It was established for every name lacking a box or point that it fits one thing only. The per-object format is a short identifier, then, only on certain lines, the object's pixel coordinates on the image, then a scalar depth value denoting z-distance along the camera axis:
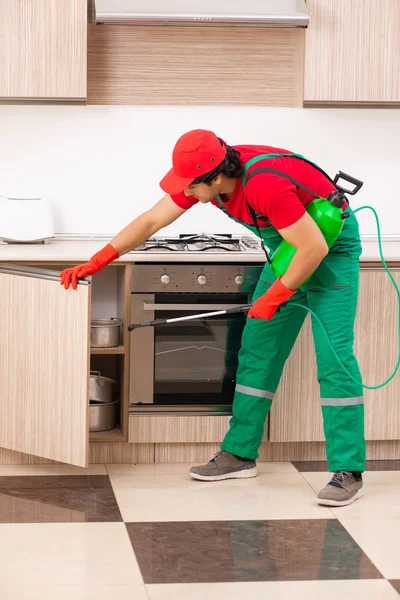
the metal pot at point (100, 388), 5.57
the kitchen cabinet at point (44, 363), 4.82
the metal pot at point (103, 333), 5.38
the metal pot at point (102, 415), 5.48
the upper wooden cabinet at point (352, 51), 5.55
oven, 5.29
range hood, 5.40
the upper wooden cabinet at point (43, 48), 5.34
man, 4.37
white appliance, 5.62
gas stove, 5.44
